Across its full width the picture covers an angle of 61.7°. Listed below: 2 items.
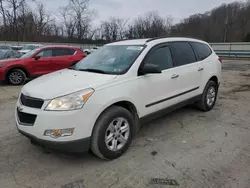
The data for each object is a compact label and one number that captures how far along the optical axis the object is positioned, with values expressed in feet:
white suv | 8.31
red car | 27.63
